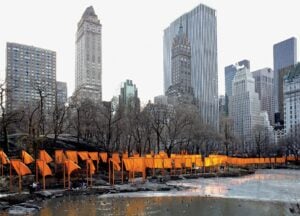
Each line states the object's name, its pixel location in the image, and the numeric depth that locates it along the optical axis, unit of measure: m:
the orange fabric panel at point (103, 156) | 45.69
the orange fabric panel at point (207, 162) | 60.03
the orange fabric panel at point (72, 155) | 41.77
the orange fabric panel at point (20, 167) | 32.57
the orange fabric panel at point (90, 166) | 37.70
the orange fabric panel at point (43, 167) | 33.86
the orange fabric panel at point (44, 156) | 38.05
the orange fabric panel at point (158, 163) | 47.22
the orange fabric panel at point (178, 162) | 52.44
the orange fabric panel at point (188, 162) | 54.73
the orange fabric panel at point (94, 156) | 44.78
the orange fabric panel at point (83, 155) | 43.31
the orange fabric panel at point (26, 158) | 37.06
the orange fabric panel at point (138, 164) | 42.87
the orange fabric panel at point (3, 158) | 35.12
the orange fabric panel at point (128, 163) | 41.92
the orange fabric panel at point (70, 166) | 34.91
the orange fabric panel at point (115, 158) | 43.04
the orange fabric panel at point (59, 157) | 41.16
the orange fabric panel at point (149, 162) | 45.83
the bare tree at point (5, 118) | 43.08
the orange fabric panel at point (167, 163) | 48.94
